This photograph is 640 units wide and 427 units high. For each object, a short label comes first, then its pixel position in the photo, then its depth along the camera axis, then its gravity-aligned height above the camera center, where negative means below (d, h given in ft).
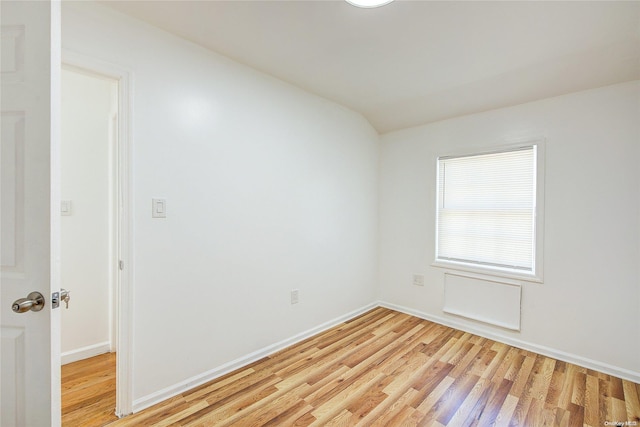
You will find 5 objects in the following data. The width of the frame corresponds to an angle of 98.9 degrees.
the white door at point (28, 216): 3.23 -0.10
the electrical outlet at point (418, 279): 10.80 -2.73
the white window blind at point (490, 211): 8.64 +0.01
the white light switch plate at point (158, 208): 5.92 +0.01
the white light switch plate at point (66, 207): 7.32 +0.02
